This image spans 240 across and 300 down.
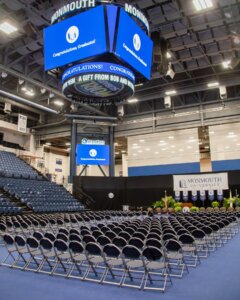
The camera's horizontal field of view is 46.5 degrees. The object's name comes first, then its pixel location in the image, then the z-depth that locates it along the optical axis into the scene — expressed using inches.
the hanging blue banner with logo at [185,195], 858.1
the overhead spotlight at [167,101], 826.2
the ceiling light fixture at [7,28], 475.0
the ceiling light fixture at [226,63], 650.2
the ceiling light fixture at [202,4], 438.1
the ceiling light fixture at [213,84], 765.3
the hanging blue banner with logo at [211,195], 820.5
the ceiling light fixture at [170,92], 807.1
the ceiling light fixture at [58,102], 859.4
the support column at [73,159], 979.9
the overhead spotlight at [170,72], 602.1
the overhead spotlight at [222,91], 767.1
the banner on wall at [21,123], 869.7
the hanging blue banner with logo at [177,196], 872.9
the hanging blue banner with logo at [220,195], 808.5
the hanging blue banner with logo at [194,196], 844.0
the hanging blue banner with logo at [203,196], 833.5
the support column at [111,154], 1012.5
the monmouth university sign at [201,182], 808.3
